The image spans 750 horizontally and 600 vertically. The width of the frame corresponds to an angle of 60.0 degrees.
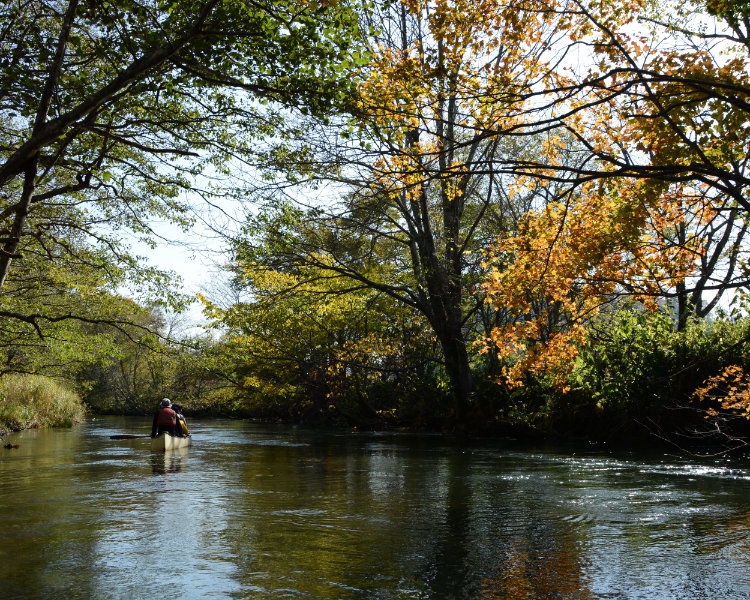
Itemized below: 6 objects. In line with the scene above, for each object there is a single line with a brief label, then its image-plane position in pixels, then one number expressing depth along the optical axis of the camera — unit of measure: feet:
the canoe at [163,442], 57.26
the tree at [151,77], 27.20
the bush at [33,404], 82.53
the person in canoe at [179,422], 63.31
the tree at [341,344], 78.23
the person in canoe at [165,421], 59.31
